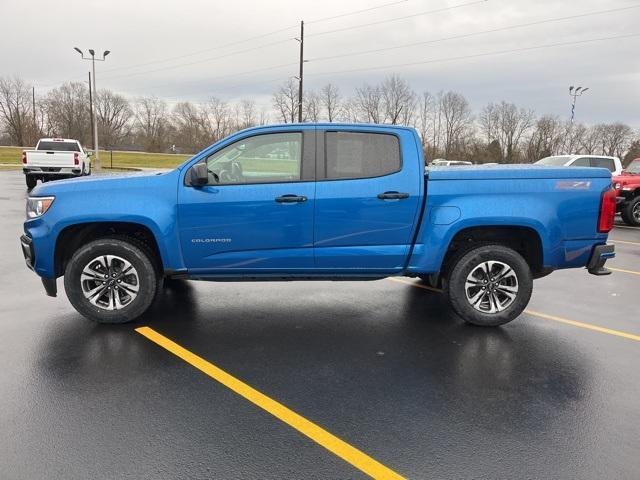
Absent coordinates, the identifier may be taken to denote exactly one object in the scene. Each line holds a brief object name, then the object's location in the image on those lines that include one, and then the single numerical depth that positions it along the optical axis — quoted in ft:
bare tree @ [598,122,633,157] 263.29
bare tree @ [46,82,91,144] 276.21
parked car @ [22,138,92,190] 62.13
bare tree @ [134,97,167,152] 276.82
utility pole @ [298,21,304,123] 116.16
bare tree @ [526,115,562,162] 244.42
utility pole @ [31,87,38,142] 275.59
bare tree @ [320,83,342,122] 245.24
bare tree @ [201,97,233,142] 307.37
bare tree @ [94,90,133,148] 314.67
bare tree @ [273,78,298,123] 214.69
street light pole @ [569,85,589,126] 160.85
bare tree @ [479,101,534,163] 257.26
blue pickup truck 15.47
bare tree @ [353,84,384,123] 246.88
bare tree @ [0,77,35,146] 269.03
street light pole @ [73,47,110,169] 122.11
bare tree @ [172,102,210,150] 289.90
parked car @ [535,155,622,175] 48.60
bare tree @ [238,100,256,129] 306.96
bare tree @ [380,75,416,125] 250.16
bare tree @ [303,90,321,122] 234.11
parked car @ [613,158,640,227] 45.44
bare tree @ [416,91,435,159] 261.59
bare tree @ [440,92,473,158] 265.34
